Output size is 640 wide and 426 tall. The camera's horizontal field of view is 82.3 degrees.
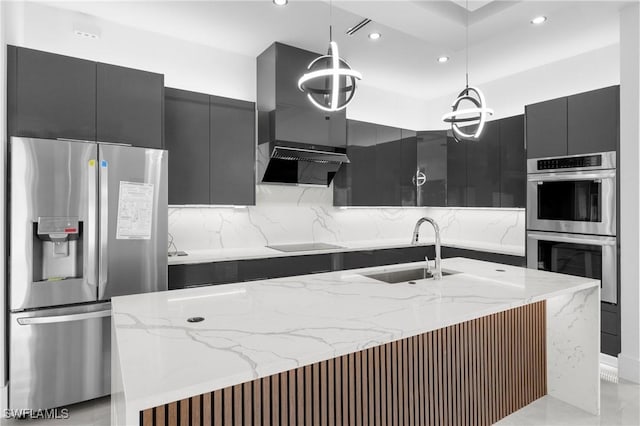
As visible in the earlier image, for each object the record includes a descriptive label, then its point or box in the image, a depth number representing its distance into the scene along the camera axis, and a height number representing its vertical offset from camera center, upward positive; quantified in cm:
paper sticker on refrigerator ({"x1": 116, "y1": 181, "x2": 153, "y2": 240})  252 +3
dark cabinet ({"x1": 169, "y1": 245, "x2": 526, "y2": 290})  301 -46
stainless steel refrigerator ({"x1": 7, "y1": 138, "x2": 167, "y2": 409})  223 -26
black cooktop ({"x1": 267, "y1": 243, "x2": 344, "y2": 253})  365 -32
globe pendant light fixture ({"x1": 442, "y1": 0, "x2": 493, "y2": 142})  227 +65
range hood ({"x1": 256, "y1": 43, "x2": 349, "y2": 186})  348 +89
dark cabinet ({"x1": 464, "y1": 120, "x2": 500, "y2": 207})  407 +55
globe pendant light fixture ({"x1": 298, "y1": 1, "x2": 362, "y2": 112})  189 +74
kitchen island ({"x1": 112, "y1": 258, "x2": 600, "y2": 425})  110 -45
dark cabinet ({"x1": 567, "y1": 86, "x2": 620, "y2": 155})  292 +80
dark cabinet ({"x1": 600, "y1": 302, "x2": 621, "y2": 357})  289 -90
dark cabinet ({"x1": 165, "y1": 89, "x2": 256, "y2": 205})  316 +61
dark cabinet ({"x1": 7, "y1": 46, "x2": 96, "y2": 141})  233 +79
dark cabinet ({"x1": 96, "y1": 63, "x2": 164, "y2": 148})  260 +80
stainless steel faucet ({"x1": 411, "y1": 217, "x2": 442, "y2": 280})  218 -19
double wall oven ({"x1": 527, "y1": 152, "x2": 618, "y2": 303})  294 +0
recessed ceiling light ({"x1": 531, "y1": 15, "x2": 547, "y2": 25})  292 +160
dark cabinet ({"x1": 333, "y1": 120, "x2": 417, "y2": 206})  419 +57
